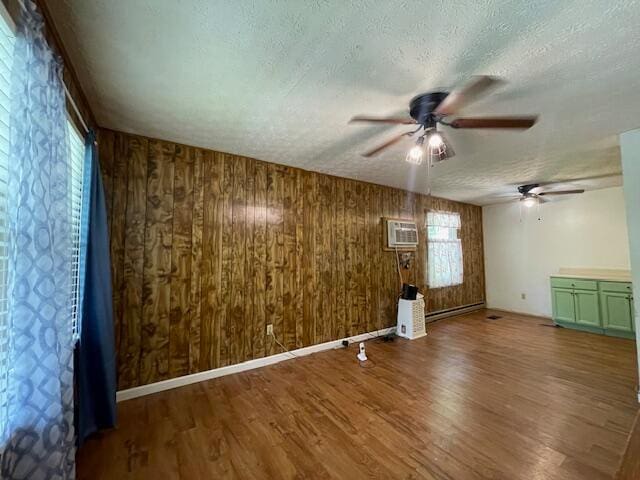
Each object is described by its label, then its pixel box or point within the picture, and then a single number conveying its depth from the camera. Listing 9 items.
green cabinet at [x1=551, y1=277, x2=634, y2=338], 3.62
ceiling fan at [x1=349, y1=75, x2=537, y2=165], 1.59
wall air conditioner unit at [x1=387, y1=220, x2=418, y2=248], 4.12
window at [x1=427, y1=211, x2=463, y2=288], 4.82
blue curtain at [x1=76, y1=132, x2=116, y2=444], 1.73
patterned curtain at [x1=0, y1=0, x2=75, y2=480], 0.93
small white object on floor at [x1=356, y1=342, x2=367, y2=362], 3.00
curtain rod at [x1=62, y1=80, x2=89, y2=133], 1.38
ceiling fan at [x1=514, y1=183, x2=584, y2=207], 3.90
